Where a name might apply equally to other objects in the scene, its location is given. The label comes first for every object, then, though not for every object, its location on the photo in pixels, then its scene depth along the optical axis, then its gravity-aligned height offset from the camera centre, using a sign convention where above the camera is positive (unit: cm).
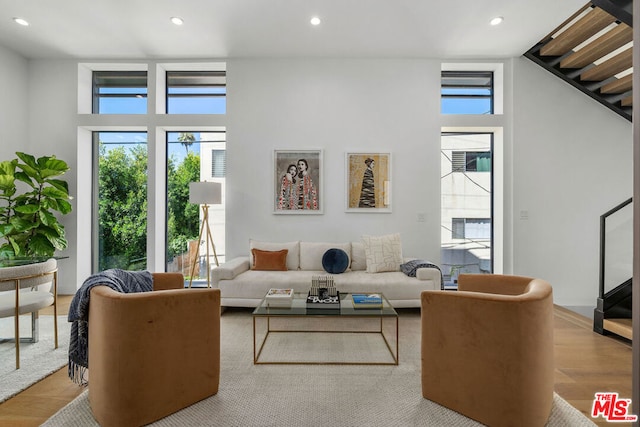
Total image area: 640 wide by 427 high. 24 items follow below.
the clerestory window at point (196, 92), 490 +186
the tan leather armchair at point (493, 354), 167 -77
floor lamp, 416 +26
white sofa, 361 -80
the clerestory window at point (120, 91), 491 +187
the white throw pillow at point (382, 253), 402 -51
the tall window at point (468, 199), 489 +22
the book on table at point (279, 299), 274 -76
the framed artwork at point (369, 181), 456 +45
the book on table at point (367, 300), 266 -75
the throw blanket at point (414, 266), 374 -63
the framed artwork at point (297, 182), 457 +44
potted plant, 383 +3
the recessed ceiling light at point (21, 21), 371 +224
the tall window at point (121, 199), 492 +21
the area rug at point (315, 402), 180 -118
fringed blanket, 184 -54
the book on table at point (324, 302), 263 -77
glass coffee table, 251 -117
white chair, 231 -62
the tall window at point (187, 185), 489 +43
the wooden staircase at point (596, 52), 338 +196
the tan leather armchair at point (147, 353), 169 -78
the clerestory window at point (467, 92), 484 +184
